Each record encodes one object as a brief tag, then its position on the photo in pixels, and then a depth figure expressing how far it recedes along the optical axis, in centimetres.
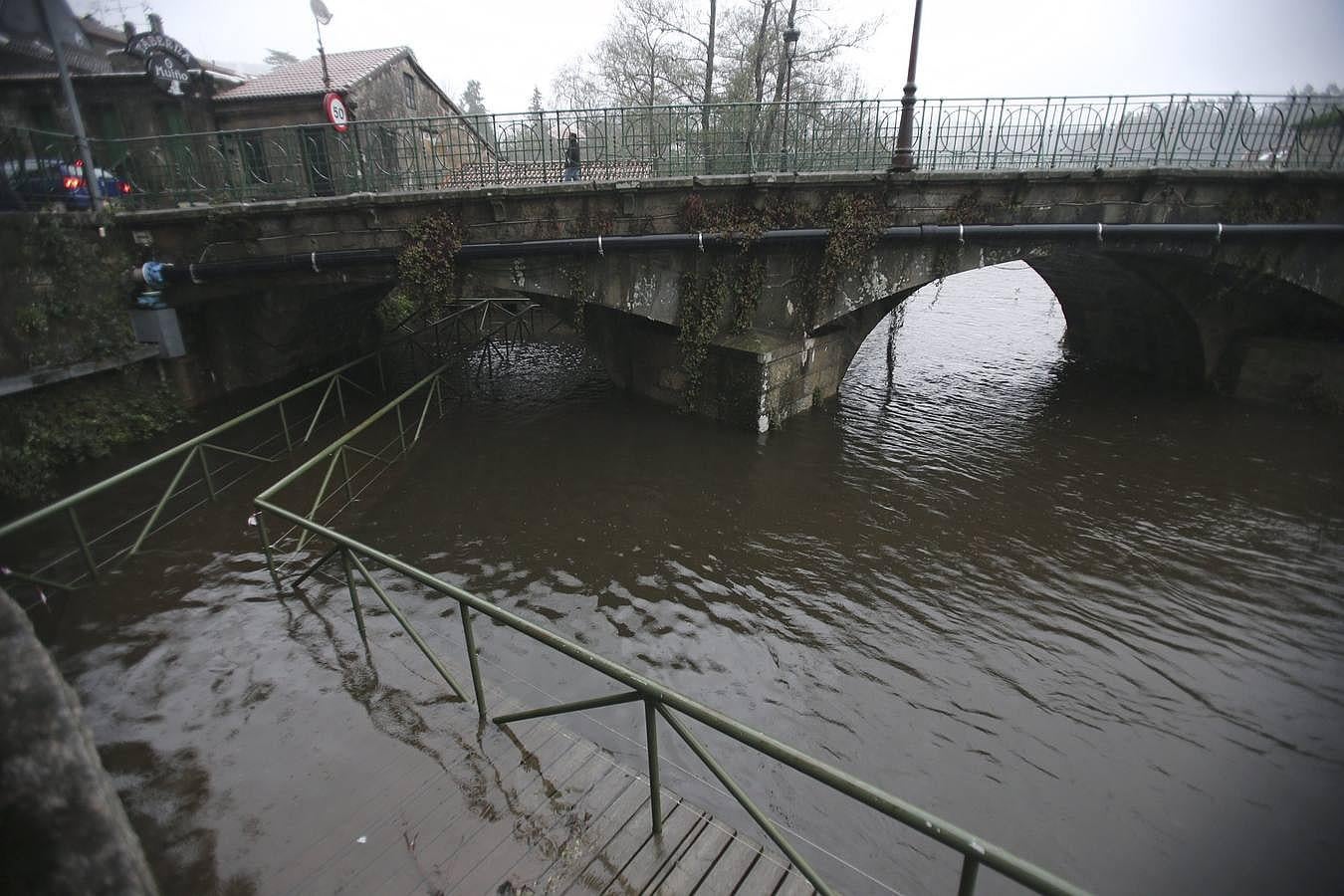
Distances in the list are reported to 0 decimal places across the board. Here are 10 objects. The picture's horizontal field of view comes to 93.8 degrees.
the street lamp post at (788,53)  992
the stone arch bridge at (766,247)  950
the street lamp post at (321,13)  1377
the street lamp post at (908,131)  902
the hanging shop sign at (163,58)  1438
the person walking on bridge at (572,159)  992
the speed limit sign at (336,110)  1206
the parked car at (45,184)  917
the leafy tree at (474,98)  7425
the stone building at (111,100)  1803
